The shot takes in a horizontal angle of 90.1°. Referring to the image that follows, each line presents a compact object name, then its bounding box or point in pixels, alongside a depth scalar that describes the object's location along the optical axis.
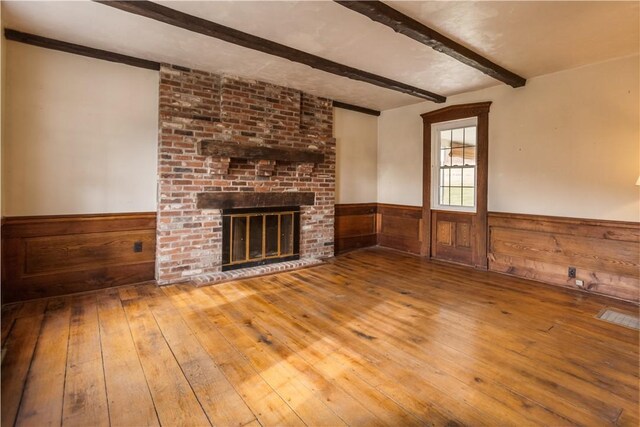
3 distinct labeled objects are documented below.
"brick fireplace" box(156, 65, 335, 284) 3.81
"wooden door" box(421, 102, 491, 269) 4.67
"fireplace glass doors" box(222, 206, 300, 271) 4.28
